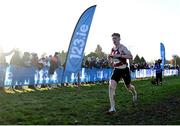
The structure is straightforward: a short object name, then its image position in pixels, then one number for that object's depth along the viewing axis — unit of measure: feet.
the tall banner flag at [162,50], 147.79
